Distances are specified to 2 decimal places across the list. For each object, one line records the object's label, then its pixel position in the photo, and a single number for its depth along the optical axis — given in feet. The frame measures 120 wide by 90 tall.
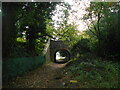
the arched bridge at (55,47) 61.77
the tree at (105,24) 24.73
